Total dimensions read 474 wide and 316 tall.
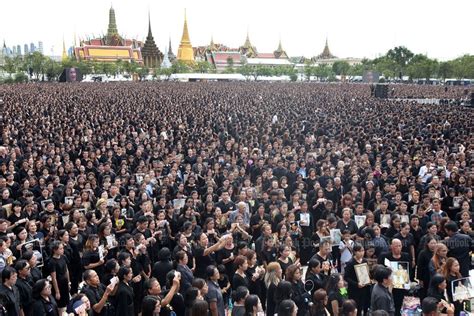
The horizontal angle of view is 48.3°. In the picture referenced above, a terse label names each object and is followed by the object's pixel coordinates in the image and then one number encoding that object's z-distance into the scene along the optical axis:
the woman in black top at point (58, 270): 6.76
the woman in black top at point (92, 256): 7.01
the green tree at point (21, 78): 68.06
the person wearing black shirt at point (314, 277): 6.07
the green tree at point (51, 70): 75.31
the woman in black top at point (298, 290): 5.84
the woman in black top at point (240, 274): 6.25
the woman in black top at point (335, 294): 5.77
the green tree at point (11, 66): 75.50
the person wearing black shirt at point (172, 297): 5.67
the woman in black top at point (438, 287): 5.79
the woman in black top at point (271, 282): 6.09
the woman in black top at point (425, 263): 6.92
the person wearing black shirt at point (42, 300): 5.51
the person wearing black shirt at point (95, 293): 5.64
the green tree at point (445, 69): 73.75
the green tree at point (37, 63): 75.31
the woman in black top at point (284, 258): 6.70
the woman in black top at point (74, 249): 7.50
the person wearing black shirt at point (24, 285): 5.87
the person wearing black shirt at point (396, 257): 6.71
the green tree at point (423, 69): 75.31
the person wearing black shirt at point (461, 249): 7.28
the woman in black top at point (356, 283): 6.50
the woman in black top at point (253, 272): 6.46
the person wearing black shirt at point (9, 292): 5.58
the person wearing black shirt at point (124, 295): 5.84
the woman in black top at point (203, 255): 7.08
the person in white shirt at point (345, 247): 7.38
